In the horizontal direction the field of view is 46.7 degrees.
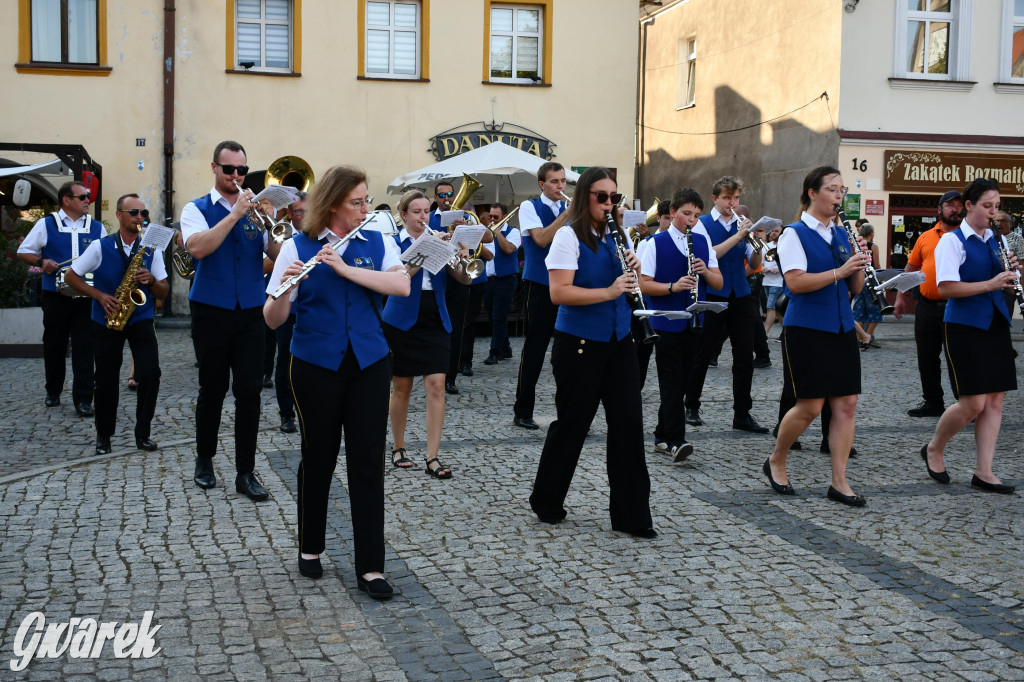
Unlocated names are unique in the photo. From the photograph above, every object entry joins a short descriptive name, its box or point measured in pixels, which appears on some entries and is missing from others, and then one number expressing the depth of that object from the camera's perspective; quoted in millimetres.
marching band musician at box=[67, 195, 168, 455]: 8445
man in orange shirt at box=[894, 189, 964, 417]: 10422
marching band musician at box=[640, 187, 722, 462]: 8312
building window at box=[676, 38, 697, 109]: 29031
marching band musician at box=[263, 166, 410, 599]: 5250
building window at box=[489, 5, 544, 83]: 22672
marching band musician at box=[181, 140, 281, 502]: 6996
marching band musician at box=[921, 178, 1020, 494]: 7336
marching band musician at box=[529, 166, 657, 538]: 6156
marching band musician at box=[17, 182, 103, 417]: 10711
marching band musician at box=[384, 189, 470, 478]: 7762
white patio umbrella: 17594
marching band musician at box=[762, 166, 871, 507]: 6812
